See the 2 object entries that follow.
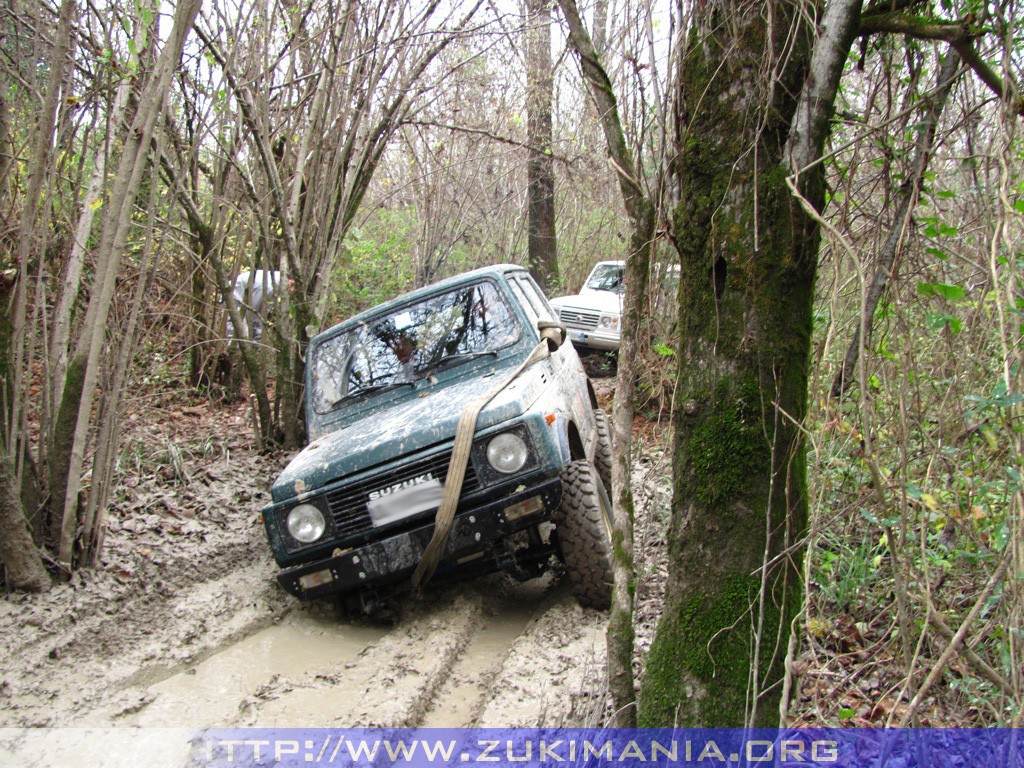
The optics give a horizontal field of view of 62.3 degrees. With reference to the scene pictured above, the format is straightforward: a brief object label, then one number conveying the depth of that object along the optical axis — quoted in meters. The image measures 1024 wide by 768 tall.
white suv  11.25
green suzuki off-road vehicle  4.11
